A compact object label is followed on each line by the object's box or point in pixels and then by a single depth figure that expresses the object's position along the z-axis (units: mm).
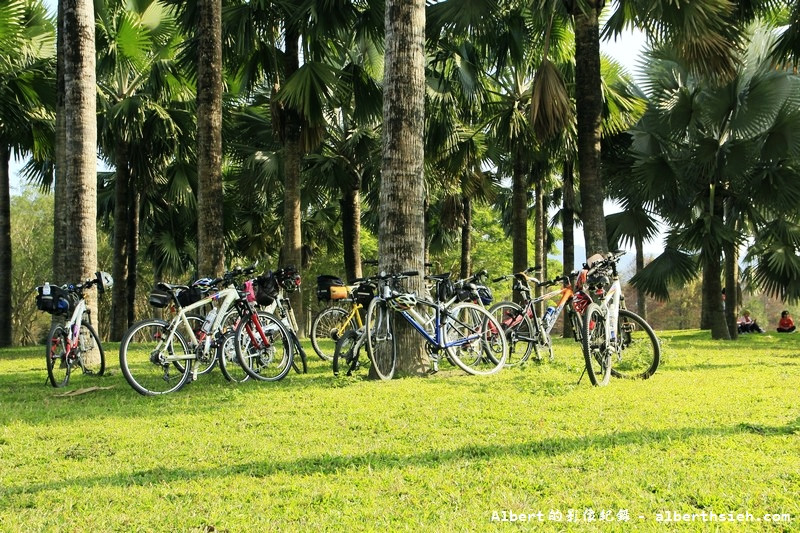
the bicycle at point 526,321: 8609
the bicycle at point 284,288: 8352
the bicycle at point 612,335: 6652
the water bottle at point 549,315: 8300
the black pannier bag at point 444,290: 8402
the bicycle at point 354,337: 7953
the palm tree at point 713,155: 14820
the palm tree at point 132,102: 15453
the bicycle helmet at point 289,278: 8562
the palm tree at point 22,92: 13320
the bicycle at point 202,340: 6902
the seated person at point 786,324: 22000
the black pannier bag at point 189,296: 7316
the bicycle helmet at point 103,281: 8555
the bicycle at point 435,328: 7355
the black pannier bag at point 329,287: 8430
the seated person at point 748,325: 23391
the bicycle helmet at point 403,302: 7324
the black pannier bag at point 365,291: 8250
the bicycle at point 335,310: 8430
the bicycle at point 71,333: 8078
